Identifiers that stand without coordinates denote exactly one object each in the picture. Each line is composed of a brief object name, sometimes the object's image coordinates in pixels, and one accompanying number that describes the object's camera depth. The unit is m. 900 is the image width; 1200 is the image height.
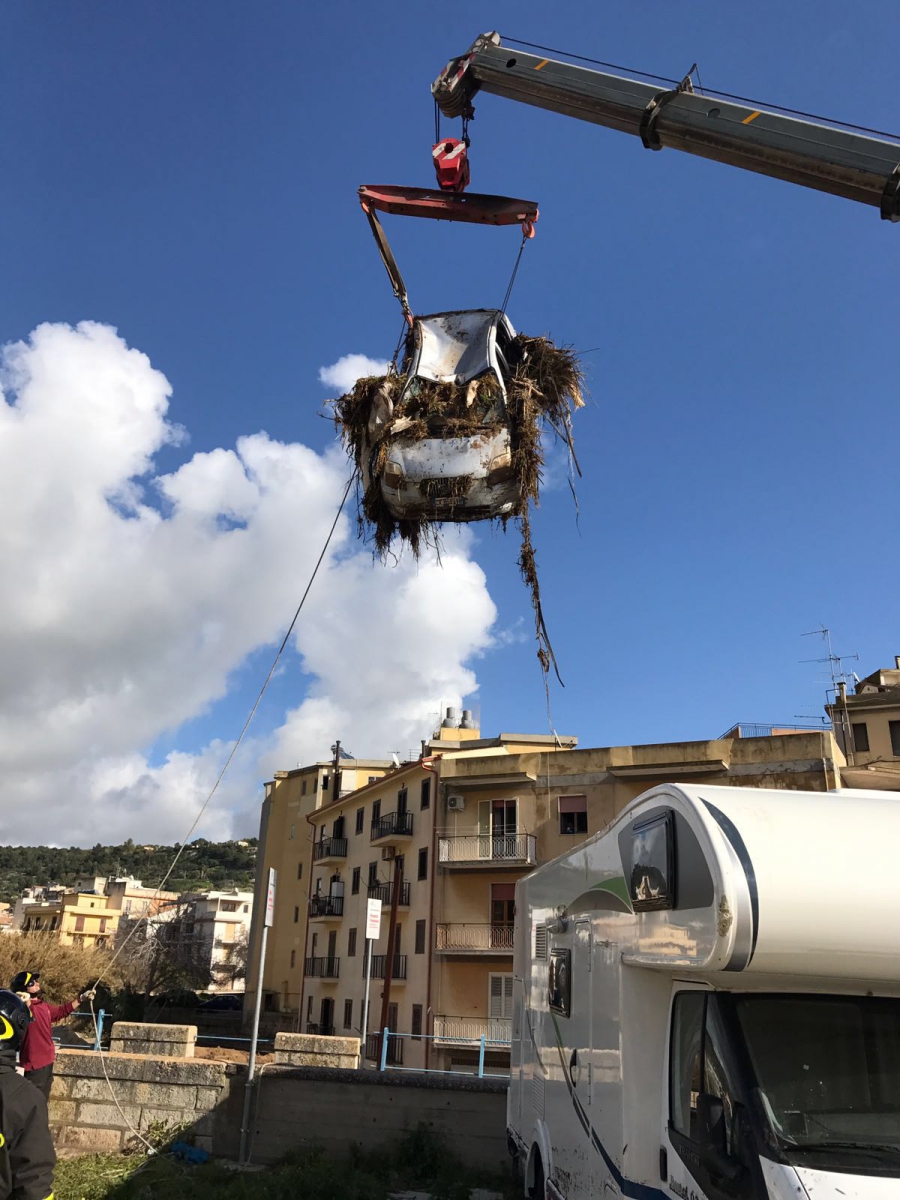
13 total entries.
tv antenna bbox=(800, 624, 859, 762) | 36.06
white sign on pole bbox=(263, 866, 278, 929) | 10.45
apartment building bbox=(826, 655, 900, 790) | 35.59
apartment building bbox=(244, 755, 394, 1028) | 48.00
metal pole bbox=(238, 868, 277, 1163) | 9.97
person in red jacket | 8.55
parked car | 51.00
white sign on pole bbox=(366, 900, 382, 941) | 12.98
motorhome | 3.79
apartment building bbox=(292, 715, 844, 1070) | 27.36
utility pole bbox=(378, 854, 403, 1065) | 31.84
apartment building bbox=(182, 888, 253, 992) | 73.56
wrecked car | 8.18
